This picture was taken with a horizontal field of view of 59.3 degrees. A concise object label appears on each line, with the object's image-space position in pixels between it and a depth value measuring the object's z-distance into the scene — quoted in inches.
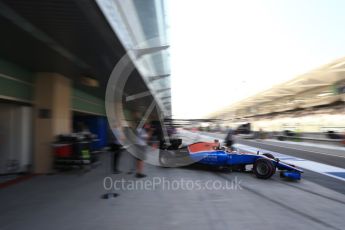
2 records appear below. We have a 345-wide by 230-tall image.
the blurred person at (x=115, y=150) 331.4
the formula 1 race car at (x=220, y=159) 299.1
